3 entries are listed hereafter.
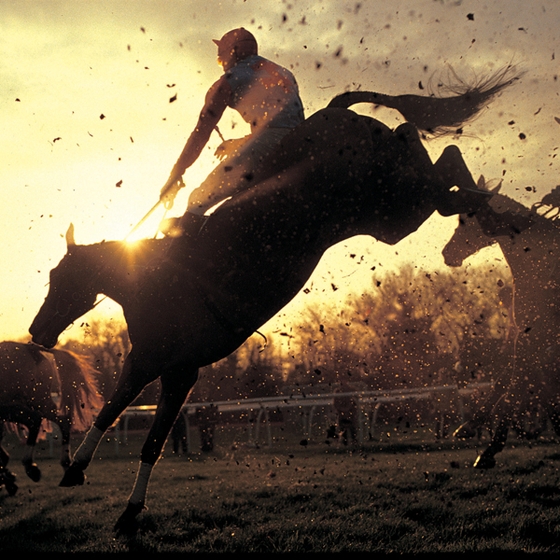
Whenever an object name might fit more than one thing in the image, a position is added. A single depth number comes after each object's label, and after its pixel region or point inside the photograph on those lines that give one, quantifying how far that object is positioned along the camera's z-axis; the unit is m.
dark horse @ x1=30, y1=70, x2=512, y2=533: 4.46
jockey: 4.47
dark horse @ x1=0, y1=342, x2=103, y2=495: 9.34
